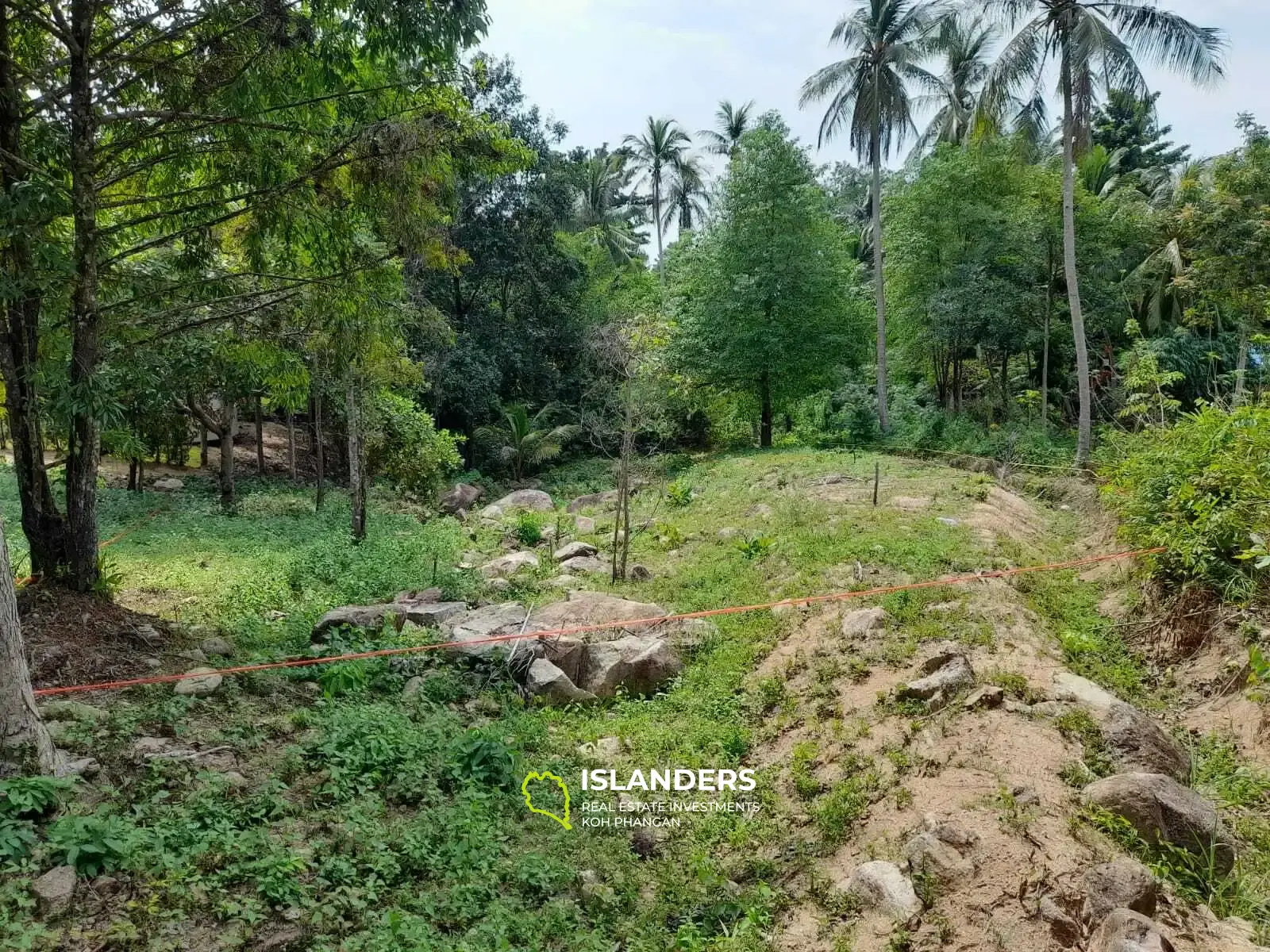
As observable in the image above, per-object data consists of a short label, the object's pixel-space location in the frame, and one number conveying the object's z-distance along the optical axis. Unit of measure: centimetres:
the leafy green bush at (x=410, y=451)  1528
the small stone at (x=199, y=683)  498
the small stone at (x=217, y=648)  577
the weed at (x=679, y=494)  1398
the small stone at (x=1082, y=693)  456
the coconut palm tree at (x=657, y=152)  3039
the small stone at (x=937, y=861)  351
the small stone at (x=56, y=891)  291
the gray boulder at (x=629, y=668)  626
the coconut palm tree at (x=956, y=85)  1874
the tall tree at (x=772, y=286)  2019
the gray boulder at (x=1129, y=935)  283
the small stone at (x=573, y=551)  1021
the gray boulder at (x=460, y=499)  1645
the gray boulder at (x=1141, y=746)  411
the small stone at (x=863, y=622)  614
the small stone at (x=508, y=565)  953
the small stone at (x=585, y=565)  955
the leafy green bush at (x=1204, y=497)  530
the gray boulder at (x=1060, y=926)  307
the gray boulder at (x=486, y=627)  638
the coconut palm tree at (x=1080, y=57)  1338
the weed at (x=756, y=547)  912
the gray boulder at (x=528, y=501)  1594
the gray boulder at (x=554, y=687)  605
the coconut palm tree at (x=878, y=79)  1858
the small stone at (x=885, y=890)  346
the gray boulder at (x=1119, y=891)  309
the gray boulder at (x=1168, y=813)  354
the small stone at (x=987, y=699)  464
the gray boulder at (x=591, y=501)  1572
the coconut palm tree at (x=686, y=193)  3114
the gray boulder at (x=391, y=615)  652
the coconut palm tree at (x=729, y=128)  3030
